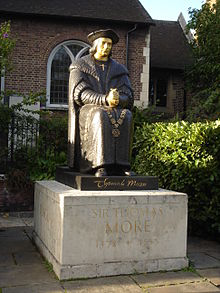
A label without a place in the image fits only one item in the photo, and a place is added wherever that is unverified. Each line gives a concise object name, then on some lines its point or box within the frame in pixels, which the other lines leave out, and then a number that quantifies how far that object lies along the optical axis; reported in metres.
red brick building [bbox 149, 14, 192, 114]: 19.22
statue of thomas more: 4.84
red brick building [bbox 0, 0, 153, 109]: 15.23
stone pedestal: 4.28
